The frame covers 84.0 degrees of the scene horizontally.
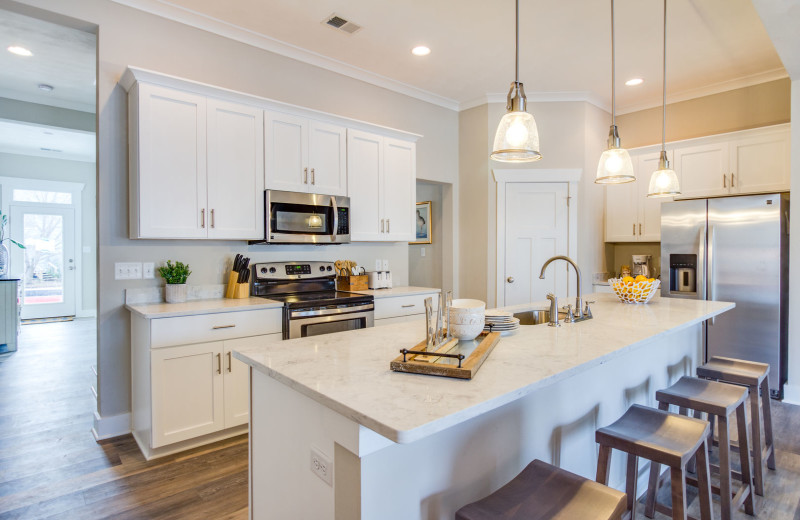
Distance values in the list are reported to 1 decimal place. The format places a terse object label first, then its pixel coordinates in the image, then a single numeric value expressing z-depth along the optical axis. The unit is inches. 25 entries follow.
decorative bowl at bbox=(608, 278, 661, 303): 106.0
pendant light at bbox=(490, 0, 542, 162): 67.9
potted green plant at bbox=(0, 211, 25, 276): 239.0
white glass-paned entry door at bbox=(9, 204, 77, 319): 290.0
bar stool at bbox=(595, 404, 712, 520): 57.4
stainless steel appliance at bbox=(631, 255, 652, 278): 189.3
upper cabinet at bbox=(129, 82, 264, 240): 107.1
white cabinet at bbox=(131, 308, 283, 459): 99.2
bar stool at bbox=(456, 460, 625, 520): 44.1
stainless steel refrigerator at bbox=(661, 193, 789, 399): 141.4
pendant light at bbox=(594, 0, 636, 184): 91.2
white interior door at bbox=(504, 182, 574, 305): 184.1
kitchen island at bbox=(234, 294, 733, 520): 41.2
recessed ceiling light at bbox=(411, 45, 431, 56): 142.9
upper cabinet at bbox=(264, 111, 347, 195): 127.5
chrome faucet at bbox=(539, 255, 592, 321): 85.9
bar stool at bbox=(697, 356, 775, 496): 86.6
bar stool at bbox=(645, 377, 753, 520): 73.1
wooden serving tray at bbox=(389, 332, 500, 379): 46.8
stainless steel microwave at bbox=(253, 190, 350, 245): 127.1
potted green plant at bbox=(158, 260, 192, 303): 116.1
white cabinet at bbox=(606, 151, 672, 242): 183.5
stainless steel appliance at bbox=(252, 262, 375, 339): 117.2
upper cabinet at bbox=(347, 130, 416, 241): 147.9
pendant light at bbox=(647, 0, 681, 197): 105.7
